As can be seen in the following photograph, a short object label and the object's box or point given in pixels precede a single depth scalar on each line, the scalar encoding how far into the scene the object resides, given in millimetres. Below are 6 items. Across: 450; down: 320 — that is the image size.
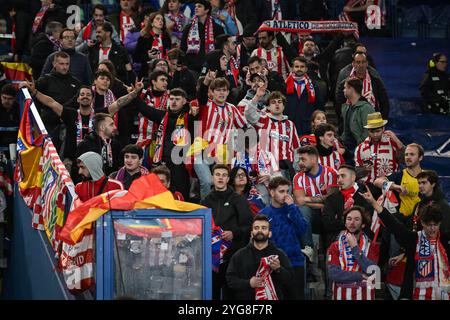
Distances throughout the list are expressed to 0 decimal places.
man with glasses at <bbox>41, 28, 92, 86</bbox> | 19859
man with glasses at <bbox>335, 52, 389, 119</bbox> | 19906
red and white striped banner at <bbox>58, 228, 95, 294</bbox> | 13148
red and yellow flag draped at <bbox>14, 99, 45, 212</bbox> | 16484
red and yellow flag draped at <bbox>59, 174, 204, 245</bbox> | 12703
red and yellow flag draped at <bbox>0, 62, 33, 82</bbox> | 19984
